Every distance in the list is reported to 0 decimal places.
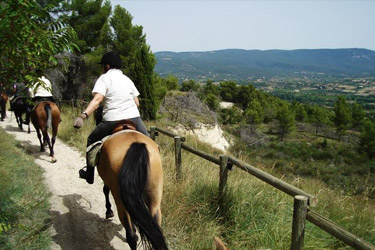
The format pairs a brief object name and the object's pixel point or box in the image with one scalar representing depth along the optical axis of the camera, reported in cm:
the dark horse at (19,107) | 1056
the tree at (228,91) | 6881
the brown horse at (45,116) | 772
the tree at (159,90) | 2741
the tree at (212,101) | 5246
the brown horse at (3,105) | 1333
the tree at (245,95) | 6759
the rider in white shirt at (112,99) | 404
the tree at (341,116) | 5856
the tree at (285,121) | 5450
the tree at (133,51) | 2216
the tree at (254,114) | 5644
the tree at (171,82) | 4495
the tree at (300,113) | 6950
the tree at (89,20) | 2295
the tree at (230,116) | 5409
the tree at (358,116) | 6250
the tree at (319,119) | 6241
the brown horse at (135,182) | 292
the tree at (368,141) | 4450
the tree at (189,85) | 6090
